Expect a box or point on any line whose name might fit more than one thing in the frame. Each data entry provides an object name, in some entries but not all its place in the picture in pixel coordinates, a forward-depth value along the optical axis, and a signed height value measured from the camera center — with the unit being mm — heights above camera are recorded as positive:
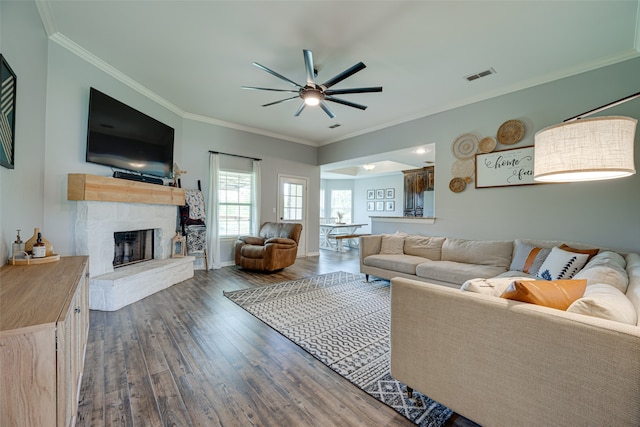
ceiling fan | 2586 +1426
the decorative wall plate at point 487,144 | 3850 +1070
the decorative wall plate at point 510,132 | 3604 +1190
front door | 6367 +292
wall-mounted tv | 3189 +1011
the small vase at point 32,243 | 2039 -256
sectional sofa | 965 -596
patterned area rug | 1664 -1143
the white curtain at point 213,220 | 5180 -149
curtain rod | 5205 +1212
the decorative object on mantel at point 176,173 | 4593 +687
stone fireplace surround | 2975 -624
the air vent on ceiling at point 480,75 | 3301 +1834
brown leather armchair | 4717 -662
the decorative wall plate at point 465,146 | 4059 +1109
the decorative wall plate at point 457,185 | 4188 +505
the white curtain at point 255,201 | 5754 +264
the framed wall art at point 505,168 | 3561 +695
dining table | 8172 -602
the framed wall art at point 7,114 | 1713 +667
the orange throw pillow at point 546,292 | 1222 -364
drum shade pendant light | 1256 +351
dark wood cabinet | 7879 +867
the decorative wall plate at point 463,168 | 4093 +764
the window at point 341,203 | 11180 +475
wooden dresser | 892 -533
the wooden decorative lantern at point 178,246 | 4426 -587
